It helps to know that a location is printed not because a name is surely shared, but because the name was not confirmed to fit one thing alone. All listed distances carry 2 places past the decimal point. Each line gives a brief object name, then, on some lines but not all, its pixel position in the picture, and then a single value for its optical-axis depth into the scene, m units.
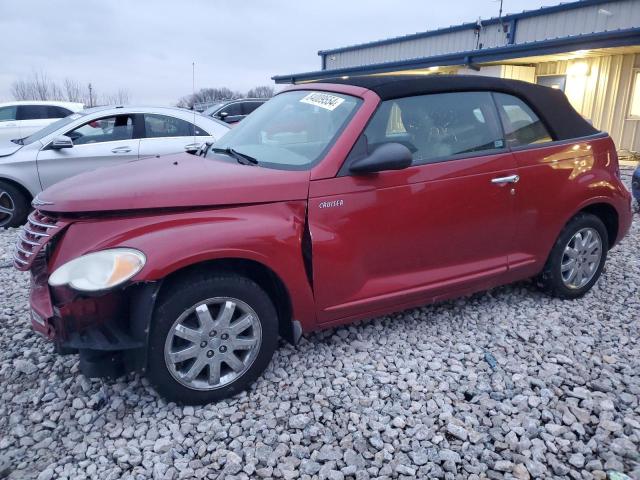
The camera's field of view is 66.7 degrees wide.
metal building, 12.14
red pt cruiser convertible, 2.49
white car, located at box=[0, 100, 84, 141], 11.00
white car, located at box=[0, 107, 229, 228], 6.51
